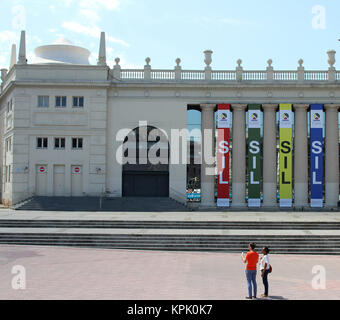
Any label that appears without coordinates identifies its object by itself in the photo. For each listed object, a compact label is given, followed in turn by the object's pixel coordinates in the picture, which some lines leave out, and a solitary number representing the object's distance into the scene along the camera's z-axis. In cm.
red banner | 4197
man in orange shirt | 1402
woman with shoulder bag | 1443
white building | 4181
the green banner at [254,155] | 4172
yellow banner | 4172
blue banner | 4166
